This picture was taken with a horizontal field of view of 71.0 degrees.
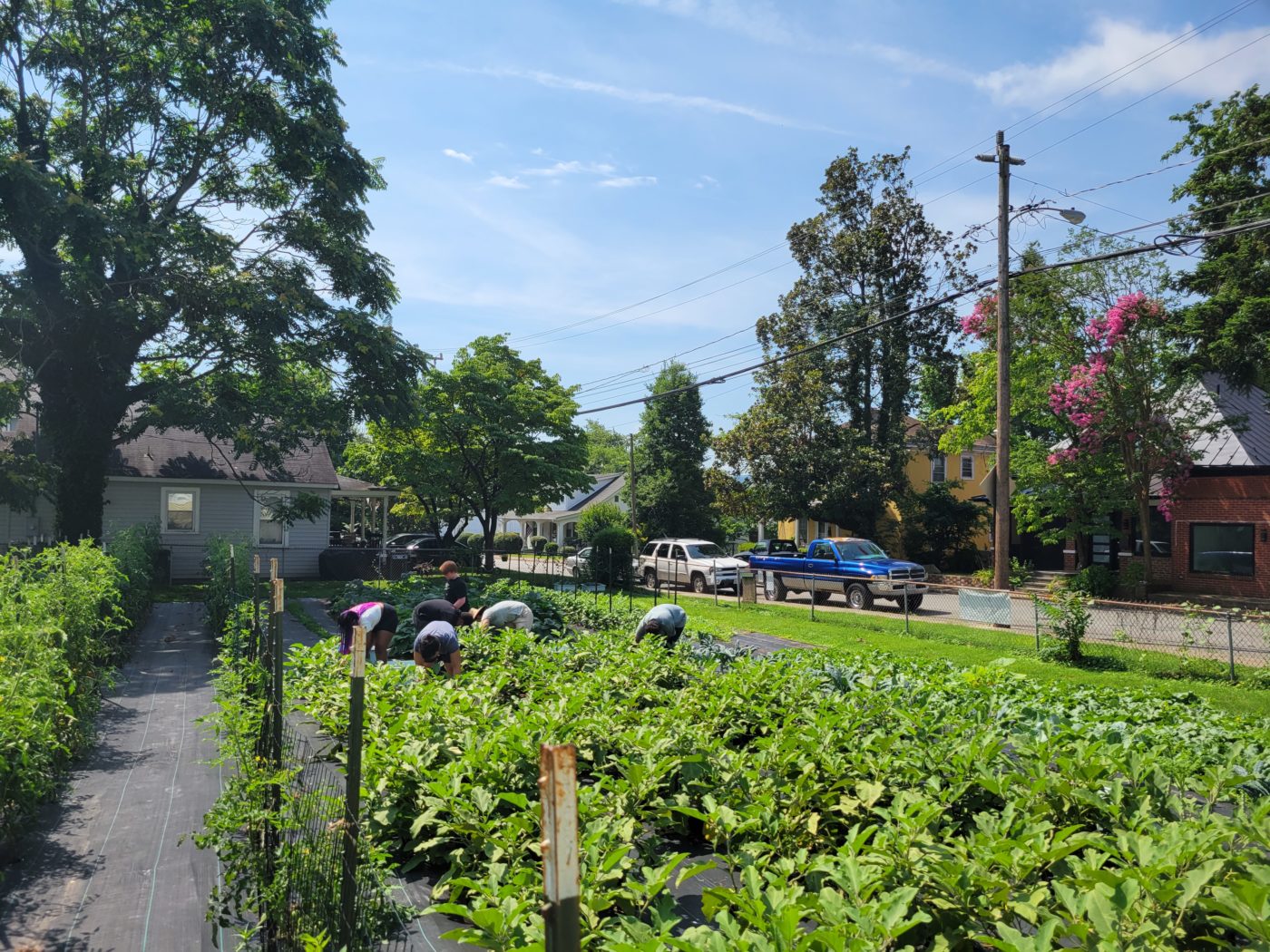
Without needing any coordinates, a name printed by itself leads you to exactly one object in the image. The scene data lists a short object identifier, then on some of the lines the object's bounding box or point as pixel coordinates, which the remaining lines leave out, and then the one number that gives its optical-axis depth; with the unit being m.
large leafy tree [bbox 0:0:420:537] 20.02
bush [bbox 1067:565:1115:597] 25.50
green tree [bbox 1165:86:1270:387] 22.77
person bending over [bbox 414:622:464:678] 9.29
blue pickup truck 22.86
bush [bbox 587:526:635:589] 27.23
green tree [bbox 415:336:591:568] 31.41
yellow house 44.97
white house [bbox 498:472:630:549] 60.34
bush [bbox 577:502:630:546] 43.44
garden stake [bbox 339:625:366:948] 3.53
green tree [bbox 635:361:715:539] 47.56
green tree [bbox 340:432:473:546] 30.95
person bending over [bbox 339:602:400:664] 9.77
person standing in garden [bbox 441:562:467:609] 12.07
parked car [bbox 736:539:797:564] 31.67
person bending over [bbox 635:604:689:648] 10.71
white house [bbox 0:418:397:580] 27.30
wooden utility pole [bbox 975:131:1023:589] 19.16
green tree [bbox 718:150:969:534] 34.75
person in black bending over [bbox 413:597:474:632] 10.12
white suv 27.67
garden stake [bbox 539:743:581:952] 1.56
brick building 25.30
